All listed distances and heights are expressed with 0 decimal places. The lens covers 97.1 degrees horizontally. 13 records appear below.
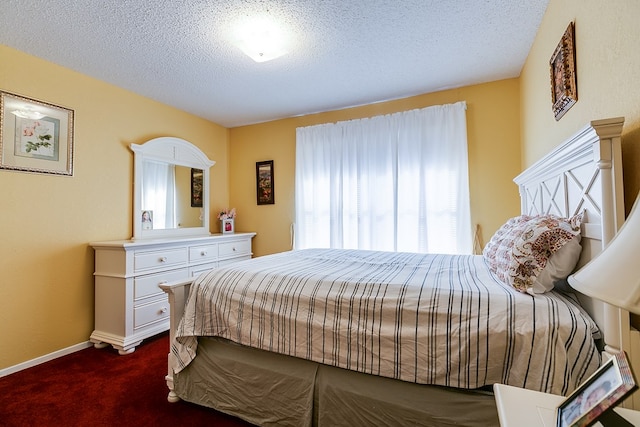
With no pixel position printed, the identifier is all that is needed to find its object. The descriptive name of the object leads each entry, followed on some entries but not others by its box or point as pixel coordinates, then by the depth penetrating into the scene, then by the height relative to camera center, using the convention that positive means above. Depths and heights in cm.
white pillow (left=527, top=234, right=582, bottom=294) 115 -20
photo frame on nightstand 52 -36
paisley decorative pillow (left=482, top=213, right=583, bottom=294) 115 -16
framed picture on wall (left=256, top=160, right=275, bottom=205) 395 +54
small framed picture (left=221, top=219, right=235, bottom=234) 387 -6
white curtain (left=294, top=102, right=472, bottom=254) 293 +41
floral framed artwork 213 +71
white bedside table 67 -49
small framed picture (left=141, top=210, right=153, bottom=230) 303 +3
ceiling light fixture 195 +132
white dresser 243 -58
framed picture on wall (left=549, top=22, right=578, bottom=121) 148 +80
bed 98 -47
